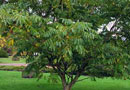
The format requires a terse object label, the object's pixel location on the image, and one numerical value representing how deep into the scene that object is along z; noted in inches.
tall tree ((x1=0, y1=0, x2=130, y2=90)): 193.8
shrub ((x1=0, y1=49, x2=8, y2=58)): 1380.4
